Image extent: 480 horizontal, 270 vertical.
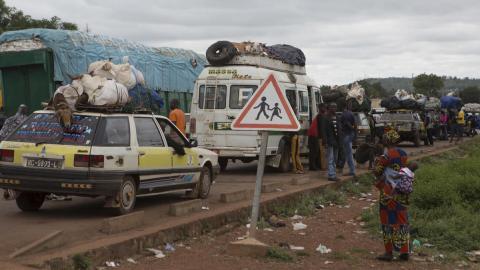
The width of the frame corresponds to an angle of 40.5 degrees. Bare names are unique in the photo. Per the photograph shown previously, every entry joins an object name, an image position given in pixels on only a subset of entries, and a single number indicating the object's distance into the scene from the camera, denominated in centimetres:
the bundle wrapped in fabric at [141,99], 943
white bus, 1443
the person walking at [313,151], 1609
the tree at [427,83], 9850
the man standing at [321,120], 1406
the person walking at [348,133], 1470
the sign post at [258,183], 722
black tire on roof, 1481
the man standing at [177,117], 1417
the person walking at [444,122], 3616
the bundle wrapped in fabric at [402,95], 3168
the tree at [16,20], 3975
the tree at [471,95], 11362
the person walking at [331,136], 1390
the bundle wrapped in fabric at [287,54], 1575
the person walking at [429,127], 3150
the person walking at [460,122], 3170
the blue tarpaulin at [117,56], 1634
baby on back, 704
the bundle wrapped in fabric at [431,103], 3552
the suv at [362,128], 2302
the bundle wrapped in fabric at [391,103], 3092
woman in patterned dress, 713
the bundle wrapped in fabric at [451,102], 3509
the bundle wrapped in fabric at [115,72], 954
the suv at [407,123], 2878
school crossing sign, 715
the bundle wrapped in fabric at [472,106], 5992
